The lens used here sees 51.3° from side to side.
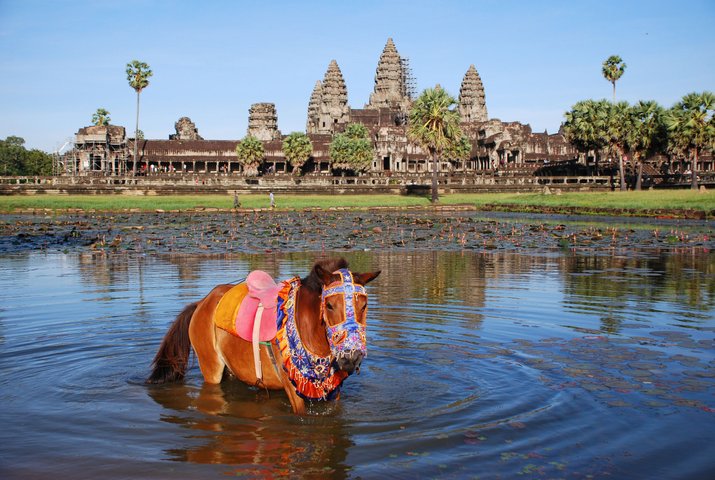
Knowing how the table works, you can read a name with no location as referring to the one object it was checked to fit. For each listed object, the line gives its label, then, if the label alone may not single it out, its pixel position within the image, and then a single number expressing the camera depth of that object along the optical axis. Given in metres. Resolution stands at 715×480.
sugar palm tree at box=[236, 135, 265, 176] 90.19
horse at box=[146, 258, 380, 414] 5.14
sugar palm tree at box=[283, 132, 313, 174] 90.38
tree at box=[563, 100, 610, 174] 65.62
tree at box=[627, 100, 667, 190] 62.84
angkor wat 89.88
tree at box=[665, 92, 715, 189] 57.66
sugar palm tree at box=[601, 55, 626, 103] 73.00
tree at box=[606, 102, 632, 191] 62.94
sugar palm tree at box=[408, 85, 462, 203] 58.72
